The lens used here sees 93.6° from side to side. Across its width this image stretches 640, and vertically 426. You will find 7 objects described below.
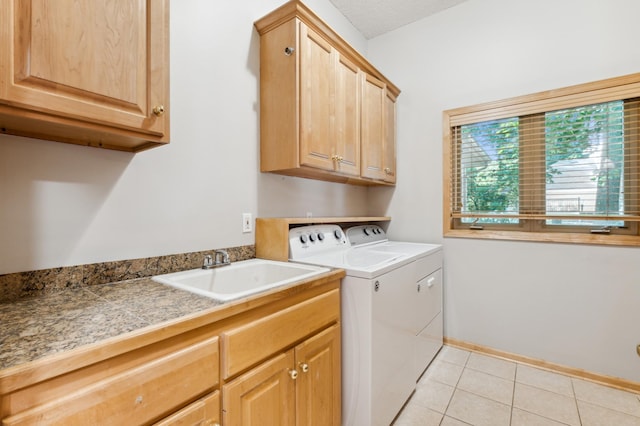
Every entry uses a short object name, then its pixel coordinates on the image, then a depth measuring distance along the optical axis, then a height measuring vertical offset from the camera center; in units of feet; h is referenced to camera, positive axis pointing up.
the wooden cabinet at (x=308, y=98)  5.56 +2.31
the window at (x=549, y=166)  6.42 +1.08
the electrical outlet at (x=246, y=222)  5.82 -0.19
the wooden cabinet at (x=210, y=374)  2.01 -1.43
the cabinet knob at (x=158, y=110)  3.40 +1.17
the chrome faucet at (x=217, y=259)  5.02 -0.80
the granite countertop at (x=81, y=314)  2.18 -0.95
